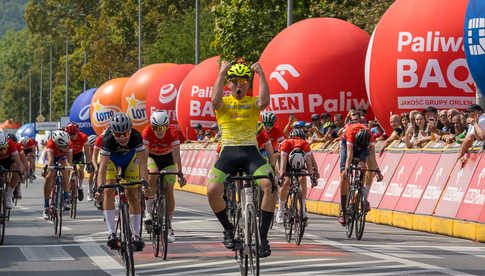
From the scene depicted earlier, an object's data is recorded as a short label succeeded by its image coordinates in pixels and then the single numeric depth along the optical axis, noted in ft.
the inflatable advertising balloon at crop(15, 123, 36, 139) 328.27
